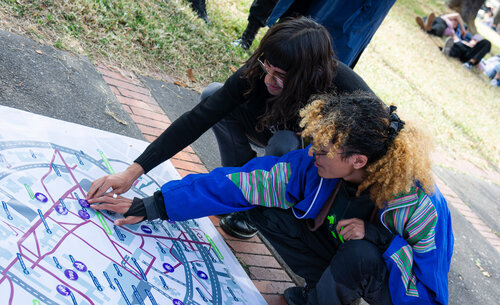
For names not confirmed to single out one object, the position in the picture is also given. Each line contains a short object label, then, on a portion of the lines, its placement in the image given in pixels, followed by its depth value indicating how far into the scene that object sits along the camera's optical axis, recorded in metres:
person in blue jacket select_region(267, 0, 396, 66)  2.44
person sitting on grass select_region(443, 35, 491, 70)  9.43
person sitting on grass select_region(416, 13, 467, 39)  9.68
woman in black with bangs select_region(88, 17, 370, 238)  1.58
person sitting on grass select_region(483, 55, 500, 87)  9.94
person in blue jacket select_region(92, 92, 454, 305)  1.42
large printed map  1.21
